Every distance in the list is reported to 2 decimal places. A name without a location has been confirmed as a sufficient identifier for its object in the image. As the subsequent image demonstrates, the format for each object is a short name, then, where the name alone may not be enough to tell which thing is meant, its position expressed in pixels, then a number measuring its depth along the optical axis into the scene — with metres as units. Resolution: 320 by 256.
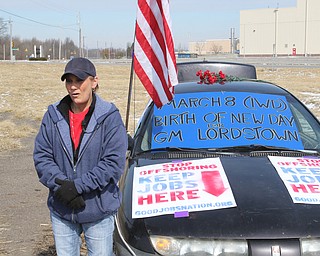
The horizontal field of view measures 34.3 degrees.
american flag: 4.25
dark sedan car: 2.69
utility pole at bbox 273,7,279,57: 76.99
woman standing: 2.71
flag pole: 4.21
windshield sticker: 3.80
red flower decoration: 4.78
